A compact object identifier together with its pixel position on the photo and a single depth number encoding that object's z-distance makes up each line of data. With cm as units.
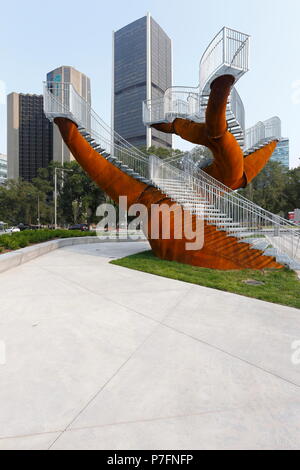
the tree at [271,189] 4506
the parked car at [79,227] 4271
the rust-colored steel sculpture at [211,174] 865
